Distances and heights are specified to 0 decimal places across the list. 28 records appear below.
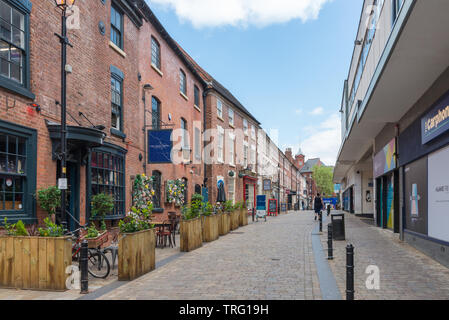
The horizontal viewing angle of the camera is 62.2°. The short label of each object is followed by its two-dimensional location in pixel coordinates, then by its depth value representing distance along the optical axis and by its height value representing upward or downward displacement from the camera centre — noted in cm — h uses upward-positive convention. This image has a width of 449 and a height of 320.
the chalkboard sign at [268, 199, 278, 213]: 3388 -278
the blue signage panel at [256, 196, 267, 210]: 2559 -187
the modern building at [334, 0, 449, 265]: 688 +208
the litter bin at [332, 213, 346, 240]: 1320 -184
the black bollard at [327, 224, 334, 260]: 914 -182
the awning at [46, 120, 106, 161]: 855 +88
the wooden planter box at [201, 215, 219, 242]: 1303 -186
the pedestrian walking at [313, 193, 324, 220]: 2395 -183
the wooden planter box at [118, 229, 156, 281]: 704 -156
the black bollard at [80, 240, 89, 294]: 600 -149
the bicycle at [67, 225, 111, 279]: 727 -171
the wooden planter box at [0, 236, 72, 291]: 621 -144
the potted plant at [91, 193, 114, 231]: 1028 -80
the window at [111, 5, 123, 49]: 1228 +502
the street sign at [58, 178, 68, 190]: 728 -13
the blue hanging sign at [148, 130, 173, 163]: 1275 +103
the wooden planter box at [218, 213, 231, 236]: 1527 -203
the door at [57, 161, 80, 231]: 975 -36
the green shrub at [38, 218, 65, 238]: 644 -95
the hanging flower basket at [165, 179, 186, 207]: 1617 -69
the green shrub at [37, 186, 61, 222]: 784 -45
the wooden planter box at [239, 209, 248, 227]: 2011 -229
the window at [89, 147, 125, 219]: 1063 +4
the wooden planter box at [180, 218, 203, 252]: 1067 -174
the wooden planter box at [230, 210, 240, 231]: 1768 -215
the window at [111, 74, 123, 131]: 1202 +244
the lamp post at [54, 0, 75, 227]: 731 +147
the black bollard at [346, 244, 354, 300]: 517 -140
